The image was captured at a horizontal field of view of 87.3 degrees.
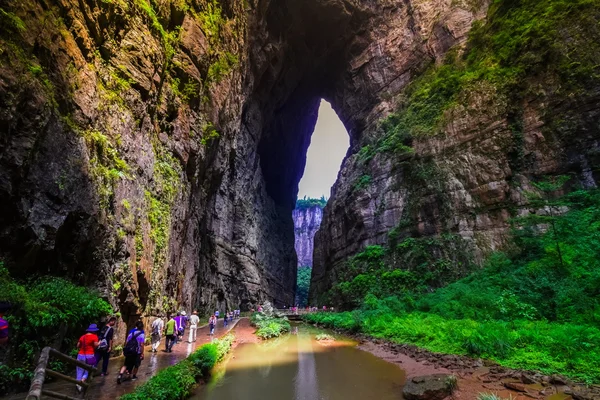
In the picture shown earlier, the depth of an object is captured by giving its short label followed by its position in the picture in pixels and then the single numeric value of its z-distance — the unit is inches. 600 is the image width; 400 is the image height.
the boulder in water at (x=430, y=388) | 312.9
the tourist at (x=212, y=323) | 691.7
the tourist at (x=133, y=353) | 303.9
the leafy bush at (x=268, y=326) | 819.0
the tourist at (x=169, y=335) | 452.4
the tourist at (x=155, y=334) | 461.4
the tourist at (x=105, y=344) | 303.2
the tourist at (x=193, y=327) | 571.5
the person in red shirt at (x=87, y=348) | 263.9
